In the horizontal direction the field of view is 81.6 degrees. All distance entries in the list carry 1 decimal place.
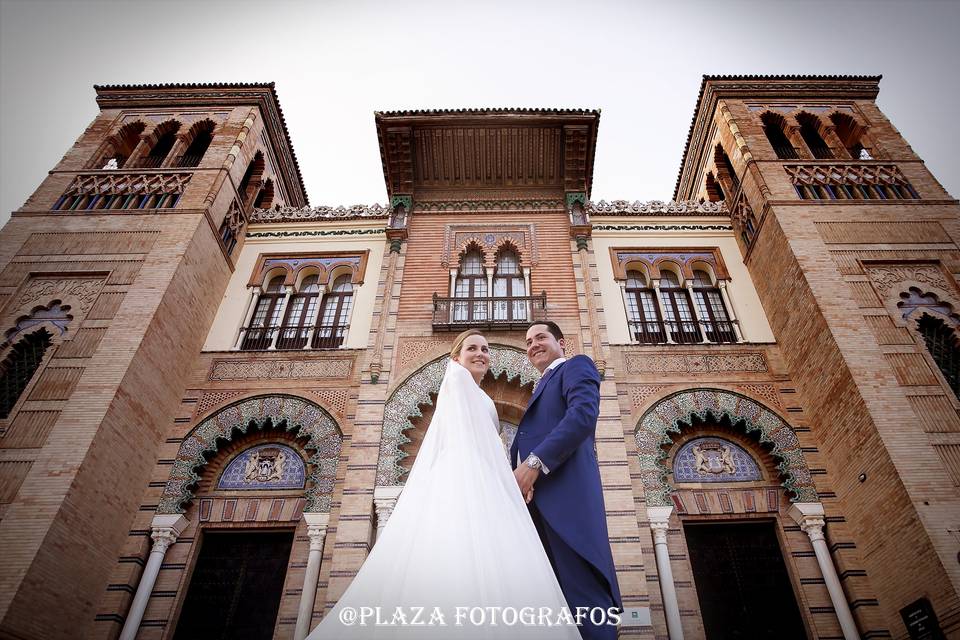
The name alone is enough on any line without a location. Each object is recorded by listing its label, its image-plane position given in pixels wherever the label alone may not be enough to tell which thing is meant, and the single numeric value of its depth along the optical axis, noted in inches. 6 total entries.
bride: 61.1
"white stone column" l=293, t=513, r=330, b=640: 224.6
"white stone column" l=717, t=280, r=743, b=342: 330.4
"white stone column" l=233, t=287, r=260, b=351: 335.6
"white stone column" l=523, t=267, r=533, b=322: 325.4
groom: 80.6
